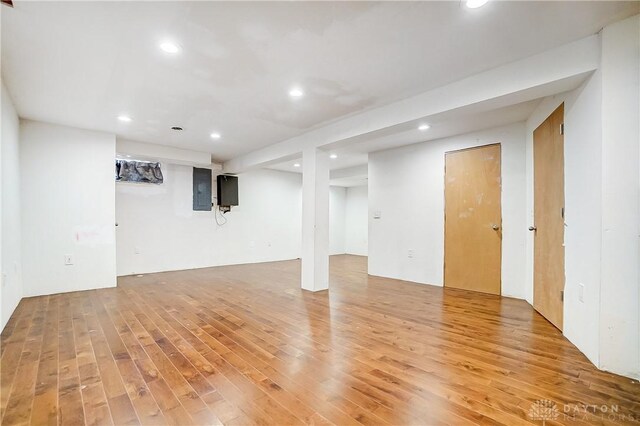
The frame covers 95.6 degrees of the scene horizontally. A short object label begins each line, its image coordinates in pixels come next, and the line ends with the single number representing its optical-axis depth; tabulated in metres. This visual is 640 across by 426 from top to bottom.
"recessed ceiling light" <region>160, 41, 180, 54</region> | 2.23
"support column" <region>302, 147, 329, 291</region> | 4.38
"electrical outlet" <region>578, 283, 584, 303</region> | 2.32
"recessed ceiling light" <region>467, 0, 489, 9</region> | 1.79
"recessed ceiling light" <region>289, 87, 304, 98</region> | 3.04
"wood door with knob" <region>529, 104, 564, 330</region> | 2.82
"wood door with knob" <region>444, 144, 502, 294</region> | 4.28
